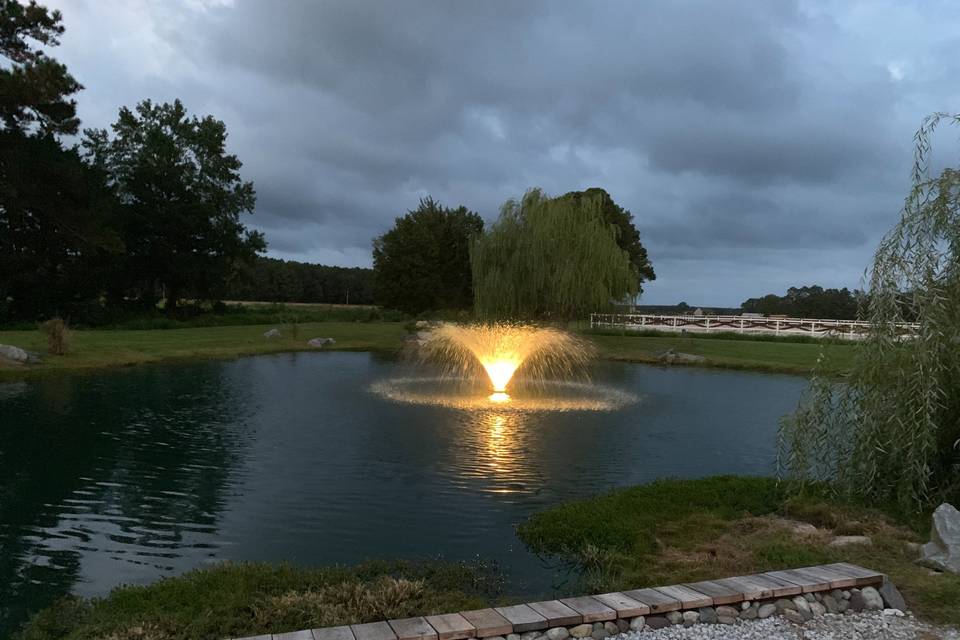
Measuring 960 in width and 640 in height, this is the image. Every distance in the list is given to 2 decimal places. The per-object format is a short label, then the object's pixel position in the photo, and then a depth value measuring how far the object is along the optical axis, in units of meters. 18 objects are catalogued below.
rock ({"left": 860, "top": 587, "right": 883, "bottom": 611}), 5.17
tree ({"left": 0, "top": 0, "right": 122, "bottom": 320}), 22.66
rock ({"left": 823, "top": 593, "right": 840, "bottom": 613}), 5.11
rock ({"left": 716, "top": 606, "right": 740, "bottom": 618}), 4.90
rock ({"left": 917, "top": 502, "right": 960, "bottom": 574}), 5.80
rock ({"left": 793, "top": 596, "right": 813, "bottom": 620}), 4.97
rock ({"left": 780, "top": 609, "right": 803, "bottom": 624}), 4.90
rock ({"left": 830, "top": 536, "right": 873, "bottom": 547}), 6.62
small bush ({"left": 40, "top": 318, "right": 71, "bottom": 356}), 23.32
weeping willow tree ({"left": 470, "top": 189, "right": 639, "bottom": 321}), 29.80
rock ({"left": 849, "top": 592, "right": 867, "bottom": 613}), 5.16
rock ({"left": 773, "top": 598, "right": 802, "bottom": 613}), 5.02
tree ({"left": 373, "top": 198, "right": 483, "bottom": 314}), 41.81
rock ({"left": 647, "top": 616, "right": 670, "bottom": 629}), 4.73
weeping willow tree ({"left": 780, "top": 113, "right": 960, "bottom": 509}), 7.49
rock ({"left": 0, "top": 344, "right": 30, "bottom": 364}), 21.02
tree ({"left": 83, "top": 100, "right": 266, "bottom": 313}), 47.03
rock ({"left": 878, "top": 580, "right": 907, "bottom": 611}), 5.16
